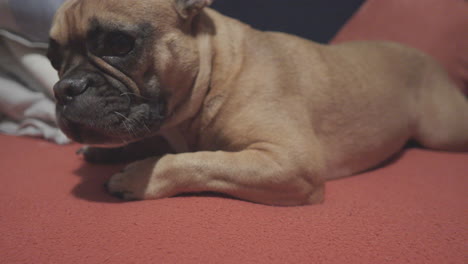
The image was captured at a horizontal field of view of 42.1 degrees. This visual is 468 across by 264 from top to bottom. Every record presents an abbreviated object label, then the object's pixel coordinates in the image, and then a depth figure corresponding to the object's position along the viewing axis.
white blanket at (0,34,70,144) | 0.68
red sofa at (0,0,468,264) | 0.40
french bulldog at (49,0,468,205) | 0.47
